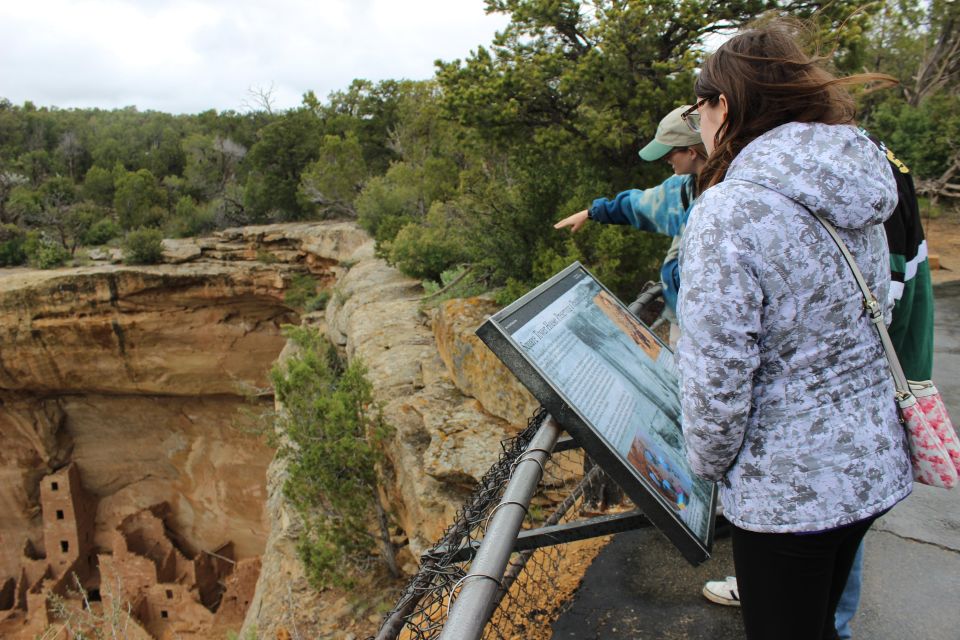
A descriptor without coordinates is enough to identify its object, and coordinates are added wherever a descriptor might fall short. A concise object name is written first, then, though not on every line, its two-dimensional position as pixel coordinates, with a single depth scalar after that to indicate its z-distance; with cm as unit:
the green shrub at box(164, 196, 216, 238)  2236
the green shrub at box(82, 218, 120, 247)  2106
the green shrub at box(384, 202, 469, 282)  1042
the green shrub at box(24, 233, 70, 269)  1727
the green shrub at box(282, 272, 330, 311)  1730
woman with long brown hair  117
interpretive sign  154
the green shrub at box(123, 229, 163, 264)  1675
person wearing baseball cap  216
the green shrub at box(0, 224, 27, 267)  1881
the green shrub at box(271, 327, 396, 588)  626
